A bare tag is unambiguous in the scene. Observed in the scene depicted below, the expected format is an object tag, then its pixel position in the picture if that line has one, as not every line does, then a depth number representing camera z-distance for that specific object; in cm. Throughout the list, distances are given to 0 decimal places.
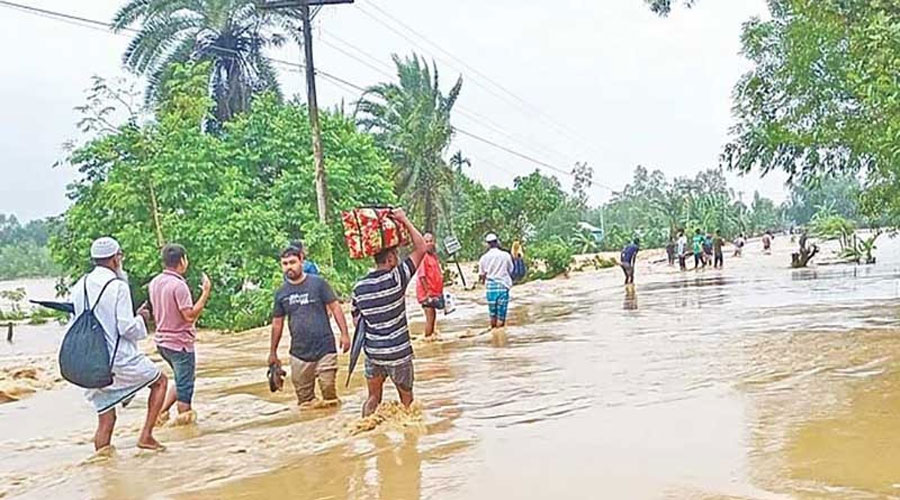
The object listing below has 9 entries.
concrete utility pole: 2308
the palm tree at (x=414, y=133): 4316
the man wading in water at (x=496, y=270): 1573
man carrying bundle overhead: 760
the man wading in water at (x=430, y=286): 1465
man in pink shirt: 859
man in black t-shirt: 893
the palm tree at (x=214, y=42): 3400
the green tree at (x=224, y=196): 2564
